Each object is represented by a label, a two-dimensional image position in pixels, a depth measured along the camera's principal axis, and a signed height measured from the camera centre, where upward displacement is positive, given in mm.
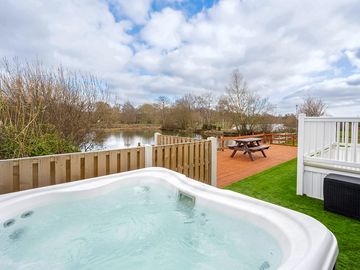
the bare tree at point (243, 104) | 15891 +1921
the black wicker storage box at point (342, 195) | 2547 -890
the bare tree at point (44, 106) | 2961 +412
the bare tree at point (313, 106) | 16203 +1858
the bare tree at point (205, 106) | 20469 +2173
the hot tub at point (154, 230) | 1410 -951
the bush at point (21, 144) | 2842 -288
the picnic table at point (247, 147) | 6680 -676
